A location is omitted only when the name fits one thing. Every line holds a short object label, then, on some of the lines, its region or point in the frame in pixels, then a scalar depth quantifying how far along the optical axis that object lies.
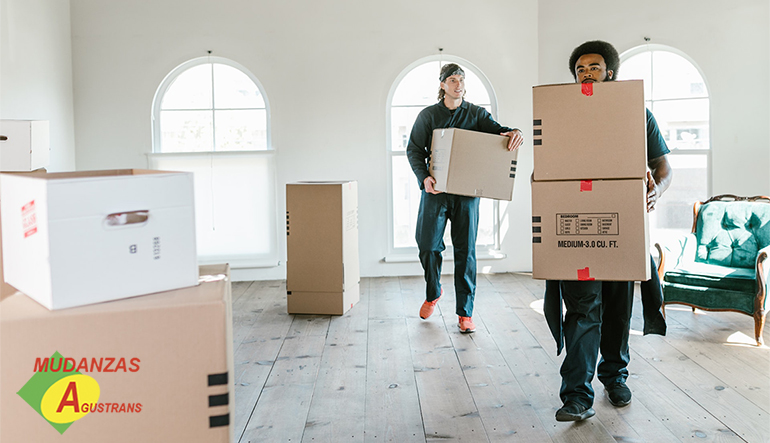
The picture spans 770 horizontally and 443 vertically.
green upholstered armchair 3.31
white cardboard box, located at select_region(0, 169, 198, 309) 1.04
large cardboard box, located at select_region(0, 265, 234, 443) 1.04
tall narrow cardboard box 3.83
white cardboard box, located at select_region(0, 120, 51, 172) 2.23
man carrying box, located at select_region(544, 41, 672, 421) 2.21
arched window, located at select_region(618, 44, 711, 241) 4.89
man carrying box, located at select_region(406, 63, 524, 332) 3.48
